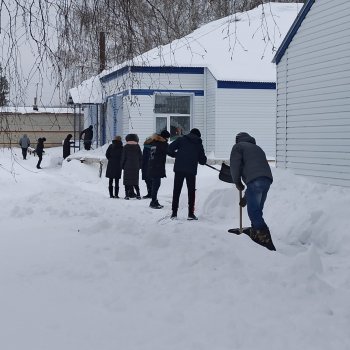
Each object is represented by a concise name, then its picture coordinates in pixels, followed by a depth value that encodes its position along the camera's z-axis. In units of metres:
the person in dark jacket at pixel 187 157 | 10.73
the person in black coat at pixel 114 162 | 14.64
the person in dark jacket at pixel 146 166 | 13.79
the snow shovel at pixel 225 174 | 9.03
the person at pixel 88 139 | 27.70
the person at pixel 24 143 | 31.35
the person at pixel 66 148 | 28.58
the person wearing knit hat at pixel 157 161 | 12.48
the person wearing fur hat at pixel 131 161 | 14.09
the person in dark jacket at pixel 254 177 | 8.05
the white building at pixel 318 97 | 11.52
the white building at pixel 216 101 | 21.89
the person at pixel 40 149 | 26.76
